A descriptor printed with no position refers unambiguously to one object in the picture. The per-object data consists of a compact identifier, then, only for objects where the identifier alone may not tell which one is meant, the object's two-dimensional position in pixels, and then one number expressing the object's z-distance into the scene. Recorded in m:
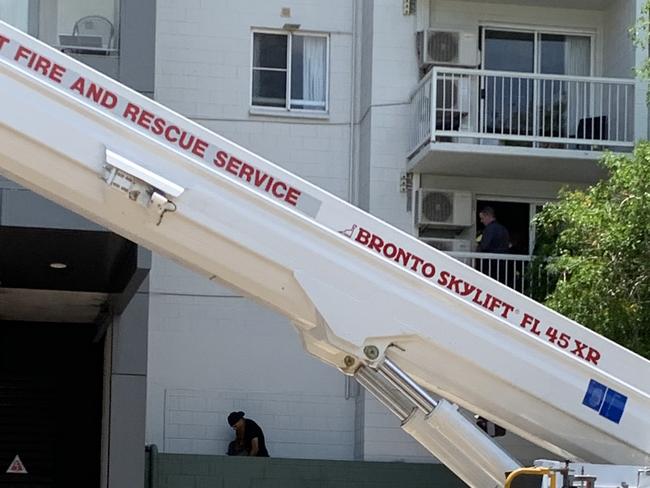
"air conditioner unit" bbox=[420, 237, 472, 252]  20.19
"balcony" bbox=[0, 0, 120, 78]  13.74
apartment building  19.56
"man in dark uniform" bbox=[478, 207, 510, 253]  19.59
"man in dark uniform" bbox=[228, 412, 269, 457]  19.06
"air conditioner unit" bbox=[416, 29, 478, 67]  20.08
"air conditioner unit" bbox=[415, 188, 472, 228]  19.98
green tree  13.70
